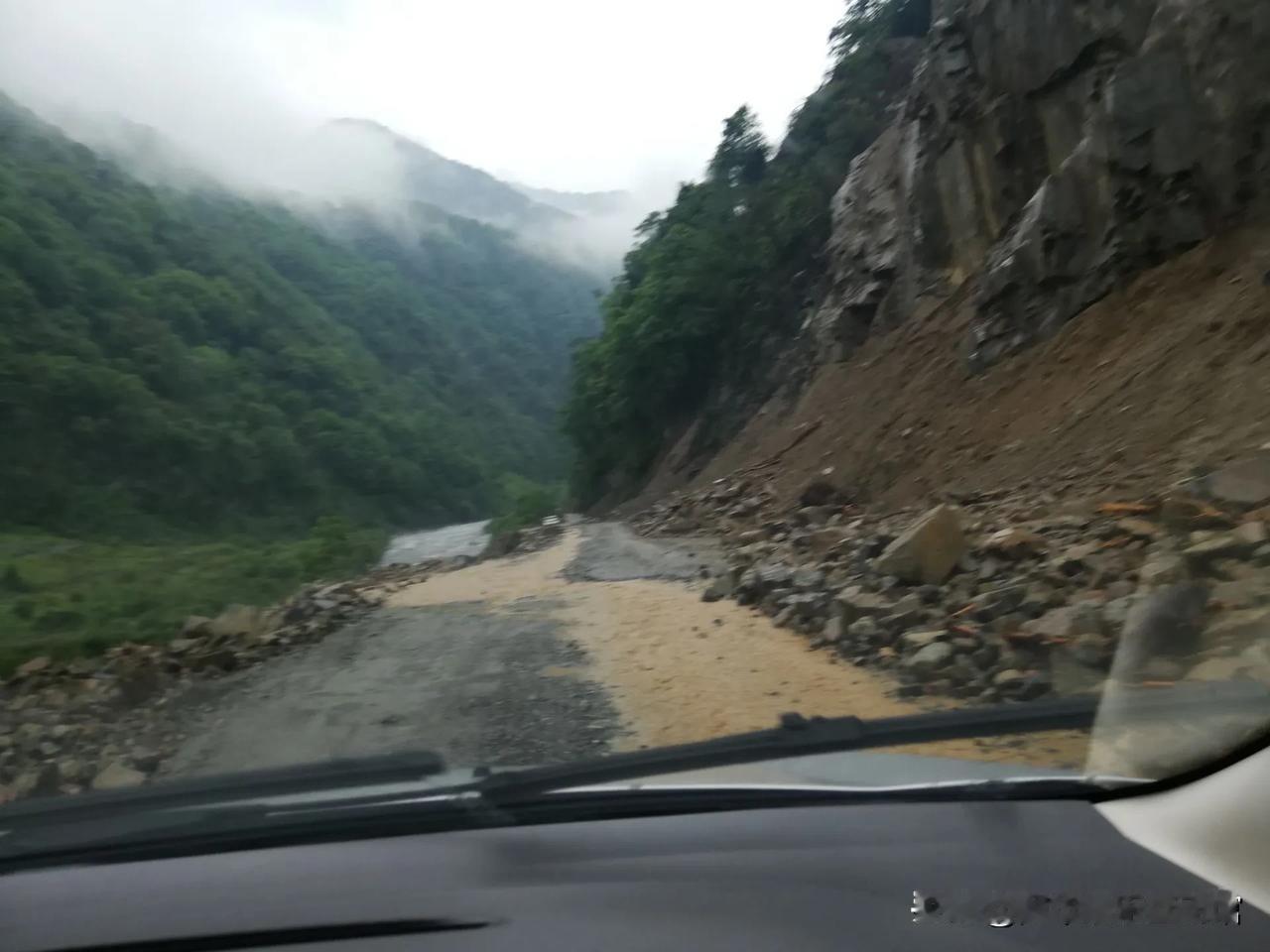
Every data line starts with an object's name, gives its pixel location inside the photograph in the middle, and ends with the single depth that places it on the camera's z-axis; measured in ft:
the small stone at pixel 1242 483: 22.18
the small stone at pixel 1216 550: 19.51
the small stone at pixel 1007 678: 19.52
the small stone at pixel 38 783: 18.66
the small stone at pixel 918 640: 22.57
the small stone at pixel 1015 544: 27.04
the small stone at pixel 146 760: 19.10
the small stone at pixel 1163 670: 12.52
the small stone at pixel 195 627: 31.24
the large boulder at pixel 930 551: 27.73
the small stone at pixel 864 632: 24.81
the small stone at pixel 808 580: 31.22
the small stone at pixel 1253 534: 19.53
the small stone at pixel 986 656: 20.75
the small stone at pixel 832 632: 25.72
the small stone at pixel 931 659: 21.27
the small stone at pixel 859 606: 26.17
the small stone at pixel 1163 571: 20.17
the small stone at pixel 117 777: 18.31
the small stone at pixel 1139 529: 24.73
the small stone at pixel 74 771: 19.21
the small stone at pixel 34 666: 27.25
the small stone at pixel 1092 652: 18.42
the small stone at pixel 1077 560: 24.16
